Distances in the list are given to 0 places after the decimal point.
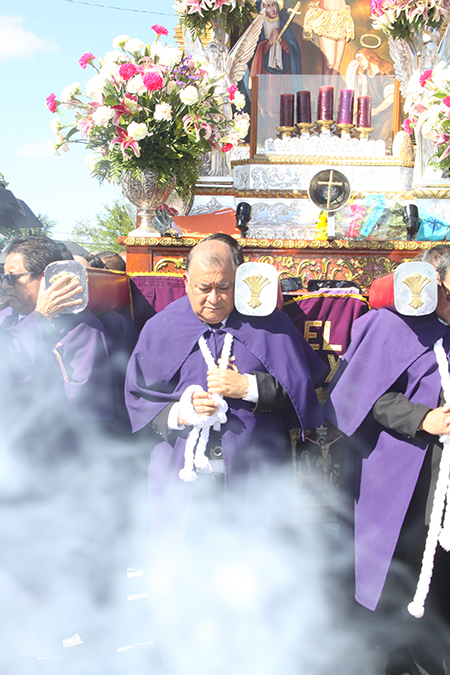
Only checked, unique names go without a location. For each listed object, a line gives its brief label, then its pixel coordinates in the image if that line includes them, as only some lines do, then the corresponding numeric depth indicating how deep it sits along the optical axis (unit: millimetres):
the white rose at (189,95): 3447
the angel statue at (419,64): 5664
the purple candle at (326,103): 6051
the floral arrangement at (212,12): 5293
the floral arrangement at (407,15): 5355
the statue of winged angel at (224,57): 5652
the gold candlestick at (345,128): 6055
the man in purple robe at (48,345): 2434
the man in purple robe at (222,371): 2416
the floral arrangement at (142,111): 3477
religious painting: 6348
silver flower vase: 3855
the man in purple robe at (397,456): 2461
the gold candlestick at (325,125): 6039
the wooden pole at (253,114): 6105
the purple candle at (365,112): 6098
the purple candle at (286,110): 6055
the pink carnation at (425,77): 4186
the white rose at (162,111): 3425
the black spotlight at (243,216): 4551
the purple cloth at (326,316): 3262
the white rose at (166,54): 3578
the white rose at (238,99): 4188
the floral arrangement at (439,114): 3611
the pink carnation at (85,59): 3622
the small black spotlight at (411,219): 4625
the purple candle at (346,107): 6075
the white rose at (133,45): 3561
